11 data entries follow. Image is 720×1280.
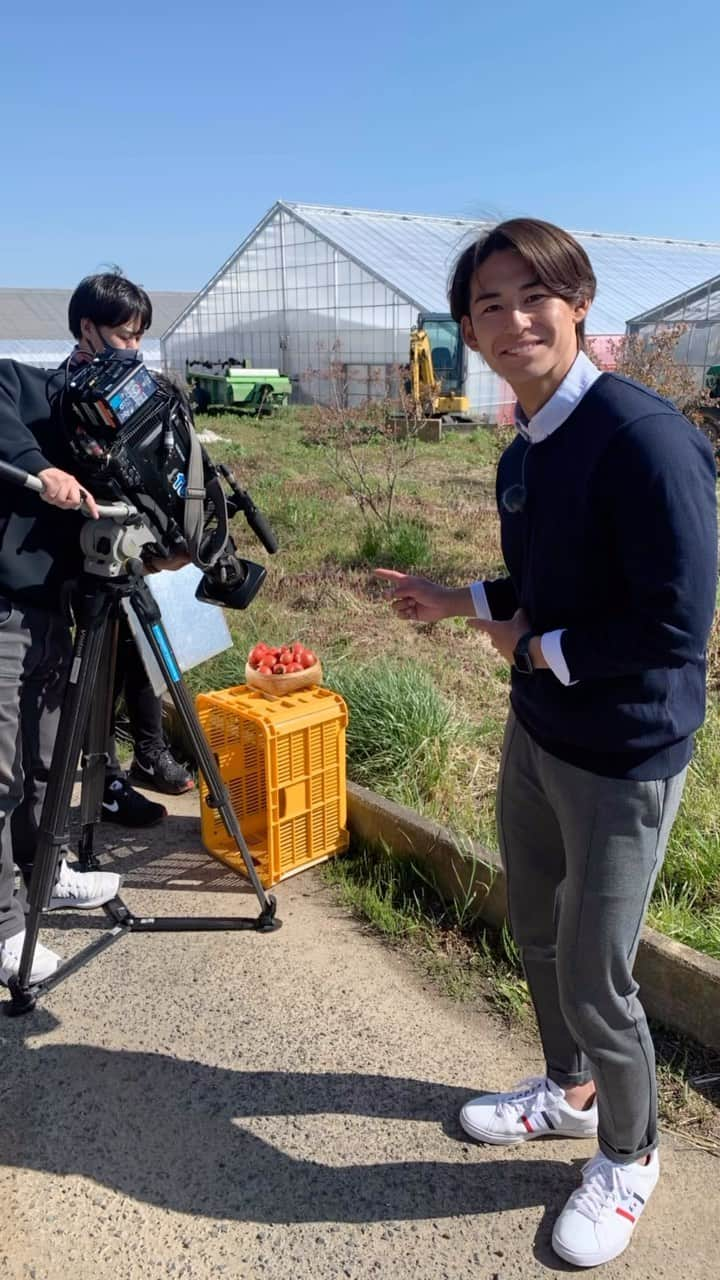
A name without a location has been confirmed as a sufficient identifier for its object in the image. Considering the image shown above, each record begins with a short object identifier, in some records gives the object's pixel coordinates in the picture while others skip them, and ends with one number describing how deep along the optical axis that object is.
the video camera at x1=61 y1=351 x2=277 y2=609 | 2.26
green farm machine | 24.47
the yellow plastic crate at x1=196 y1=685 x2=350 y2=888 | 3.18
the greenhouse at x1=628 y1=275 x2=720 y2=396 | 22.86
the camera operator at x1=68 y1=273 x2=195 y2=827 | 2.85
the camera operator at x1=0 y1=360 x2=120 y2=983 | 2.31
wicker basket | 3.38
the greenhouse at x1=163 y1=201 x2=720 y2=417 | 23.44
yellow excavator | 19.92
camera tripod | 2.39
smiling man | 1.44
